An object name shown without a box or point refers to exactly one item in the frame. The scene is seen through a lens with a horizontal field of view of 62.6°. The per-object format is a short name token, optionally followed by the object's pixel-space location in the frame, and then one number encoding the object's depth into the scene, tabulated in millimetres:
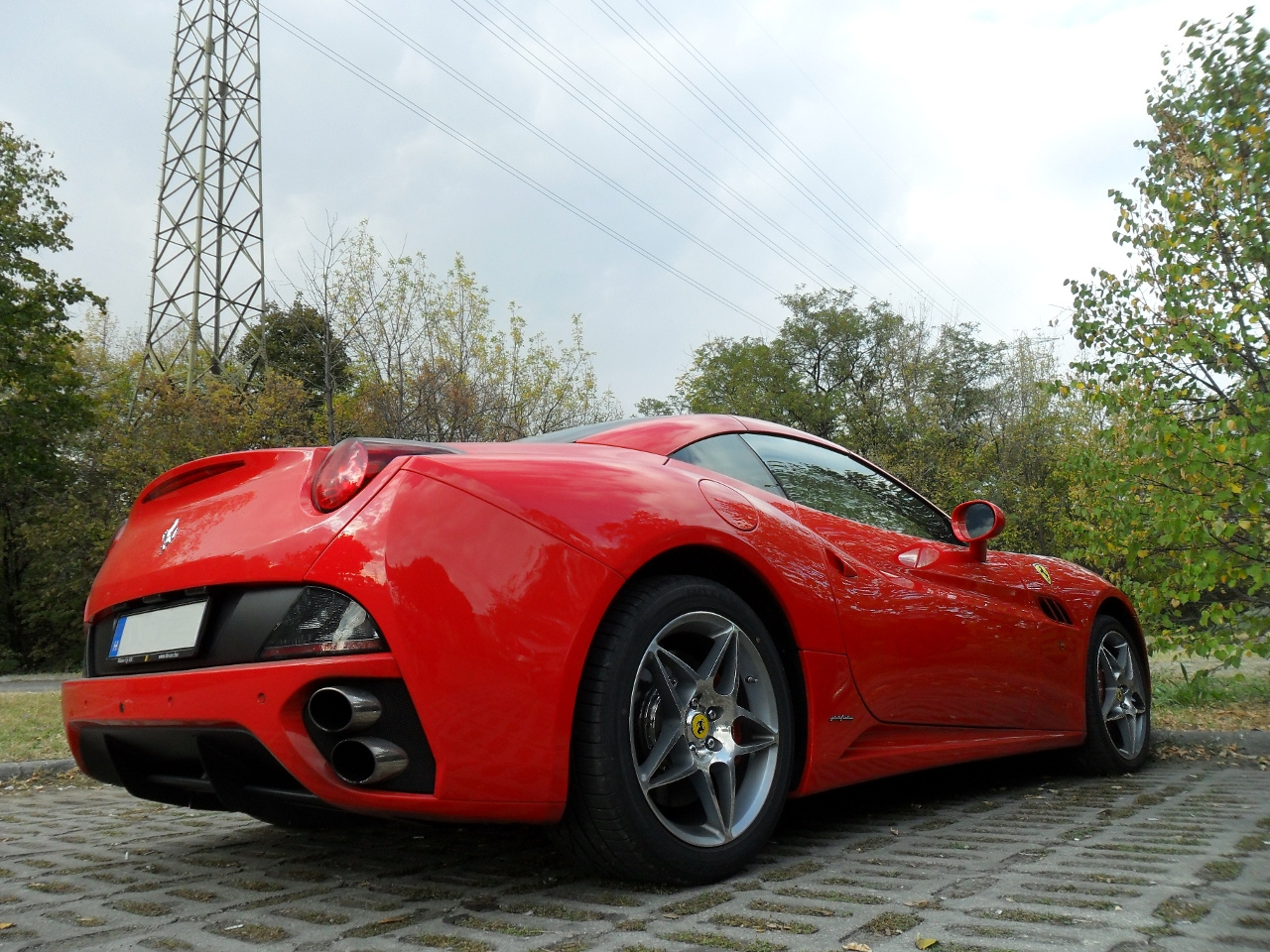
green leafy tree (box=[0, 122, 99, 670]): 23234
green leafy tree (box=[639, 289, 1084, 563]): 31344
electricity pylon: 23656
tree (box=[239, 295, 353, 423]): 12781
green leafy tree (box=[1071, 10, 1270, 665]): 6090
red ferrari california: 2182
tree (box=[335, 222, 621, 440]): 13391
